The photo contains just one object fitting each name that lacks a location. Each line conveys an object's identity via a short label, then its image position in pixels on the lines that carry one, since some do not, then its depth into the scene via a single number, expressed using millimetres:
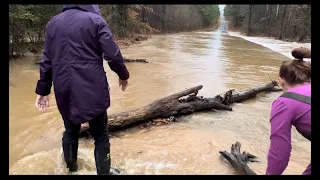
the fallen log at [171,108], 3248
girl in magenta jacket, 1476
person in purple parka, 1795
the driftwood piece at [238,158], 2333
